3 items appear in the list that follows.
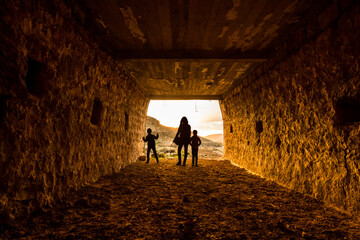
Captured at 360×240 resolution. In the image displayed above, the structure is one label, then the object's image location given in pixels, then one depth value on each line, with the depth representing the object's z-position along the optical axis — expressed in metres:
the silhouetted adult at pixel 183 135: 6.04
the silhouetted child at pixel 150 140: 6.24
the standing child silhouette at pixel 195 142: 6.07
